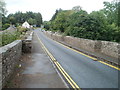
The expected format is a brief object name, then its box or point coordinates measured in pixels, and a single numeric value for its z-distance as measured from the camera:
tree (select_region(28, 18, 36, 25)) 141.25
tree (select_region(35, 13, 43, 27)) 161.25
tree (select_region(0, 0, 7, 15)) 65.28
